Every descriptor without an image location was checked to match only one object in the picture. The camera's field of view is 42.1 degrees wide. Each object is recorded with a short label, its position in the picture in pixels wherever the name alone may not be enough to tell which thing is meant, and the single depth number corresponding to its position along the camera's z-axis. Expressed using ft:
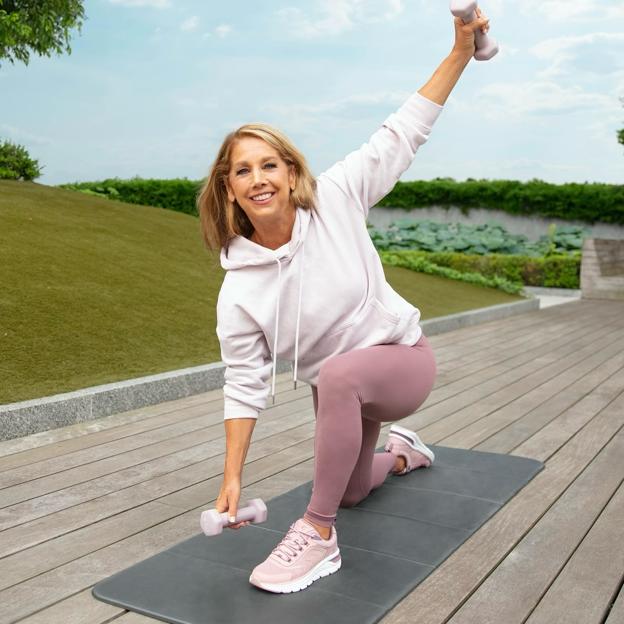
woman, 7.30
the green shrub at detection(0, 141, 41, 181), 40.16
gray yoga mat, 6.58
